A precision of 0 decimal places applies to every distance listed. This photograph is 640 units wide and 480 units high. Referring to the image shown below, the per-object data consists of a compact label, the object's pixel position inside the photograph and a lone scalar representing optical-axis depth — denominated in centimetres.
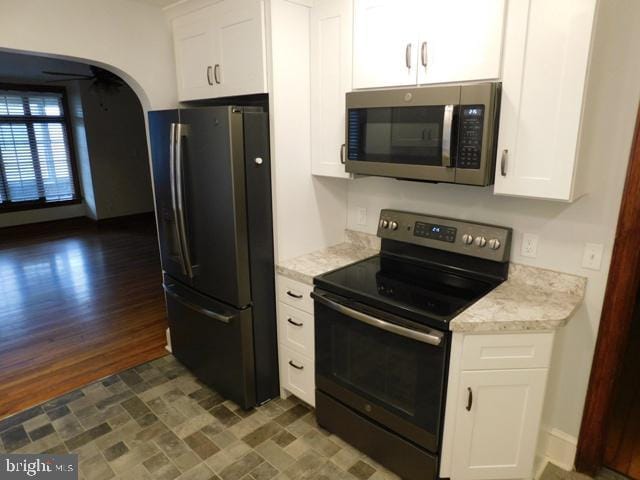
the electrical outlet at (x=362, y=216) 263
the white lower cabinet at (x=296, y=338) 228
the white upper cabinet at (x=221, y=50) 212
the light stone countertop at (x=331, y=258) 226
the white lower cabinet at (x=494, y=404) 167
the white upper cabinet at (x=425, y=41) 162
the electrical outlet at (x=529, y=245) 197
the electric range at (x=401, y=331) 177
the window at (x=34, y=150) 668
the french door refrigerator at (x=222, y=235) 213
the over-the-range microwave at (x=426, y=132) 164
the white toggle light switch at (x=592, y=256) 180
